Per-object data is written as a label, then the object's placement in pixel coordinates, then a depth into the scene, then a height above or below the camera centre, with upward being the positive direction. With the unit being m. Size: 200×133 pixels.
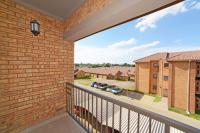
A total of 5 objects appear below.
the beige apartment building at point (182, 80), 8.91 -1.62
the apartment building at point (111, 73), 20.06 -1.79
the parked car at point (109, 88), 13.72 -3.66
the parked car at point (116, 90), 13.00 -3.82
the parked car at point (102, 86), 14.43 -3.53
